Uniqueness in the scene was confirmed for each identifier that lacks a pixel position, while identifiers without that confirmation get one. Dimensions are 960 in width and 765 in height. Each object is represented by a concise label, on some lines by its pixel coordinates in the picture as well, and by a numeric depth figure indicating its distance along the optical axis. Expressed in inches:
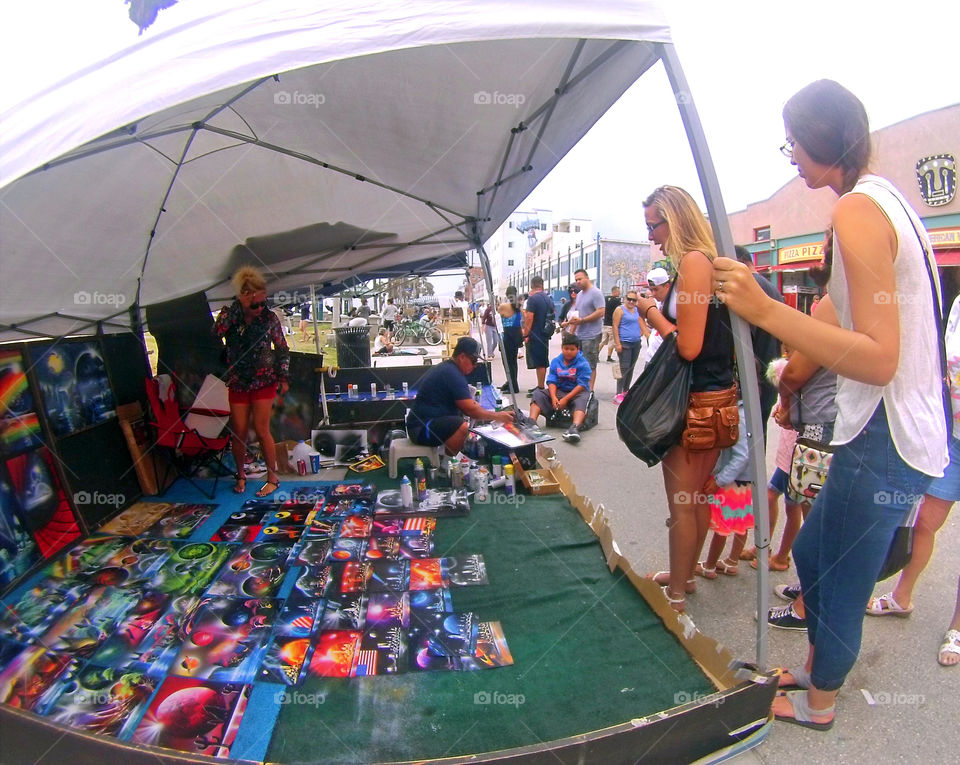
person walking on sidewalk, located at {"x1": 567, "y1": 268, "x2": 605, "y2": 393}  276.8
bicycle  617.3
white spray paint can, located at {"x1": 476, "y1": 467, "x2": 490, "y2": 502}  164.2
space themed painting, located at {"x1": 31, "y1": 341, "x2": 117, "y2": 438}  140.9
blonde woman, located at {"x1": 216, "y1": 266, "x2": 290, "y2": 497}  171.8
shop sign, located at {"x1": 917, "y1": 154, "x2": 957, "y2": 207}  511.2
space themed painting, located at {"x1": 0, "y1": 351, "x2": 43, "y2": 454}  126.1
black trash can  296.2
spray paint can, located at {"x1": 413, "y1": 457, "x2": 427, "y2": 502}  164.4
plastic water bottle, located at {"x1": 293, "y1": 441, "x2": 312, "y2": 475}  193.6
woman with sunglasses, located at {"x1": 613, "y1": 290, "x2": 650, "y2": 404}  287.7
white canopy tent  66.4
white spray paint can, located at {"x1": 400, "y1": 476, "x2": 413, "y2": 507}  158.7
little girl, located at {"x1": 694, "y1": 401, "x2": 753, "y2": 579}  98.6
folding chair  173.9
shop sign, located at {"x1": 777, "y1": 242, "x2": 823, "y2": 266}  707.4
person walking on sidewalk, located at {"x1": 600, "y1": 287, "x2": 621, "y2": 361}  360.8
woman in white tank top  54.9
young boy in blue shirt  242.1
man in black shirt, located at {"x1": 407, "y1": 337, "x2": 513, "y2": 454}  177.5
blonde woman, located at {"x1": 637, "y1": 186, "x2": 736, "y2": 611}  83.6
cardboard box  165.2
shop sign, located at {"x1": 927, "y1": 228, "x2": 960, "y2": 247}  501.4
